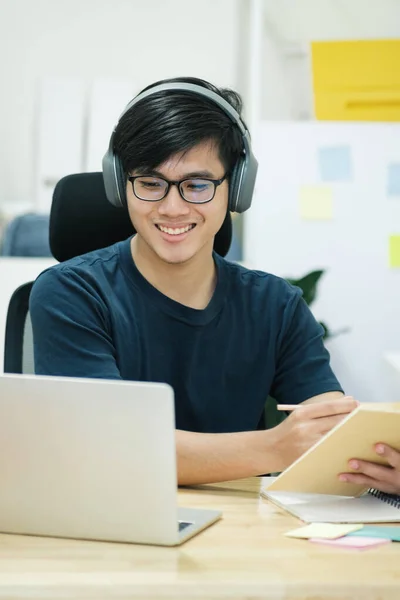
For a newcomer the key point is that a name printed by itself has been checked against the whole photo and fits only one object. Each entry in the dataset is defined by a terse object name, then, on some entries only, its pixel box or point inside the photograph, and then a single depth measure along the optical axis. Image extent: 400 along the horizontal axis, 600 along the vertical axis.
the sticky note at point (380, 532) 1.32
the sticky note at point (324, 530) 1.31
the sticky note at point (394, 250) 3.25
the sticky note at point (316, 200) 3.25
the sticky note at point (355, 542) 1.28
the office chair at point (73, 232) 2.05
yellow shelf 3.28
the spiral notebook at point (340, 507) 1.42
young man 1.81
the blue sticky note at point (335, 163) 3.25
